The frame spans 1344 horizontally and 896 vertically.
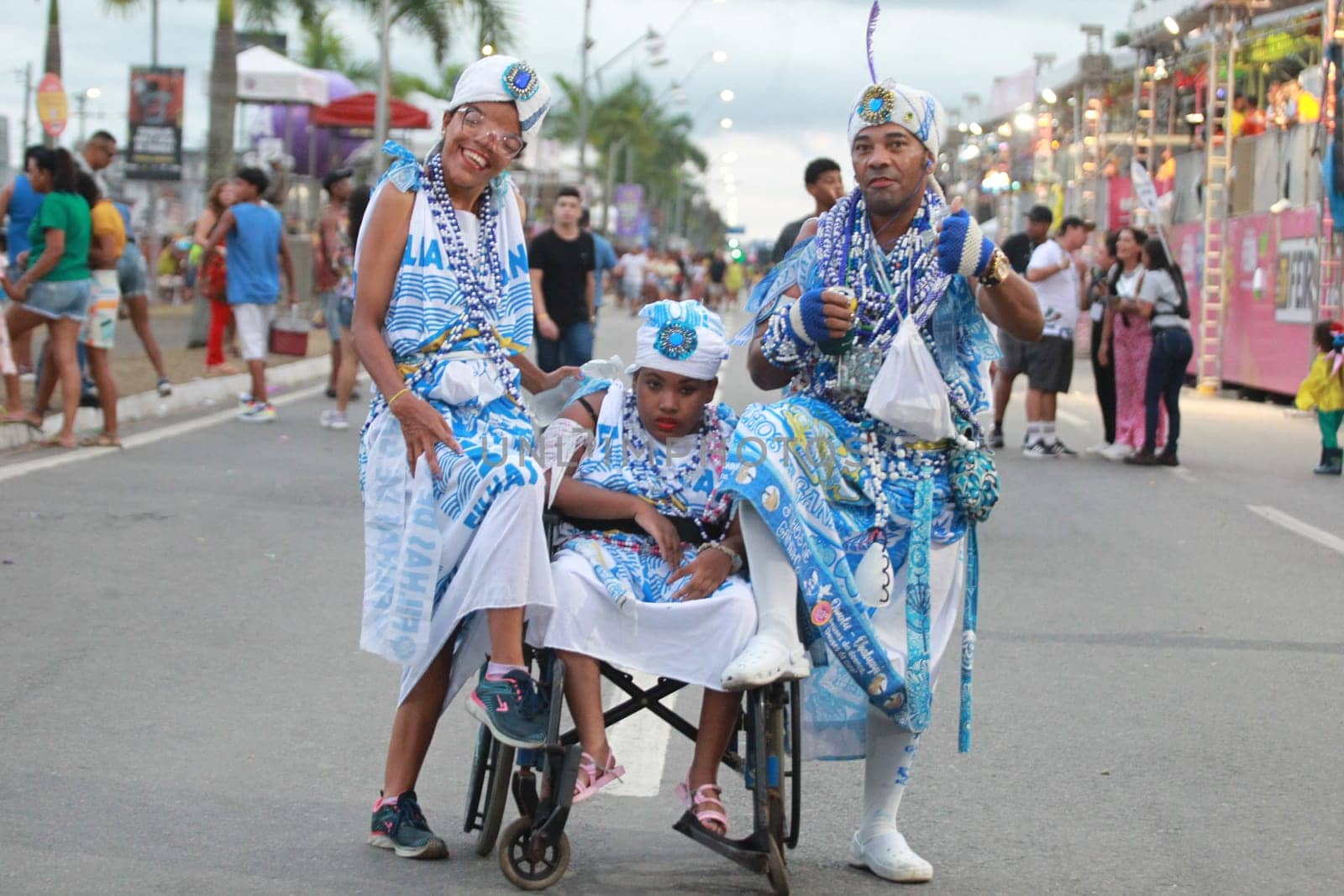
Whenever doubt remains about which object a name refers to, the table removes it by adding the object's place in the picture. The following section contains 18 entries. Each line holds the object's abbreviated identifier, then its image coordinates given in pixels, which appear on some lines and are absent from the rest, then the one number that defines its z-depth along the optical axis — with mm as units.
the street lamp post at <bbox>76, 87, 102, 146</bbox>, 79875
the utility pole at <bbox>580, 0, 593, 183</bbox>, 53719
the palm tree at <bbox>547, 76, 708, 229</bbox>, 84188
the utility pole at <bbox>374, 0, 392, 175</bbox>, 31469
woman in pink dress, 14891
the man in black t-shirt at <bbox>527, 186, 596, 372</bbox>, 13078
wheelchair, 4027
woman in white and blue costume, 4191
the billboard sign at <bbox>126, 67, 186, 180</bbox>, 38125
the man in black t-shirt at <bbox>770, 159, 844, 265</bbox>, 9312
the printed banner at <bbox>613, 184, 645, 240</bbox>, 84562
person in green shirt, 11773
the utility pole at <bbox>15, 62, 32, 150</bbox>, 65688
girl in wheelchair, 4148
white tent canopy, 35281
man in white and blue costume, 4113
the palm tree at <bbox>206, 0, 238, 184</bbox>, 31250
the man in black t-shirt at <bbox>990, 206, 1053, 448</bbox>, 15055
